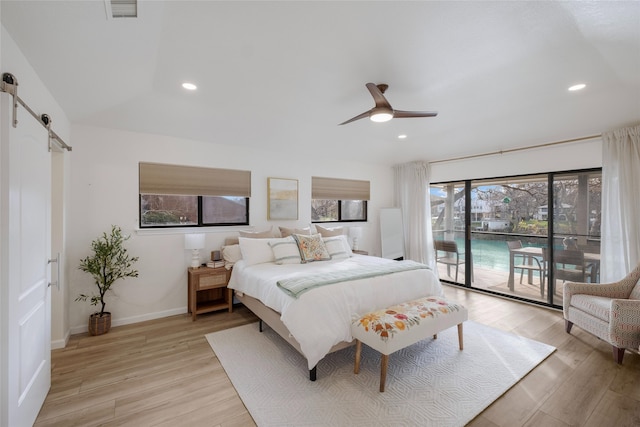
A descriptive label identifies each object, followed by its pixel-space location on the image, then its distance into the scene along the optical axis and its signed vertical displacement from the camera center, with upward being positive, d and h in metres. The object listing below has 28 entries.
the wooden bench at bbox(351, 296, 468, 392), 2.10 -0.92
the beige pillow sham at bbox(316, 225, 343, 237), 4.44 -0.29
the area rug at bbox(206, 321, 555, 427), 1.86 -1.35
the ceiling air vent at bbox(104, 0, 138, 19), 1.48 +1.15
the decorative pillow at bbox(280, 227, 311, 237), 4.09 -0.26
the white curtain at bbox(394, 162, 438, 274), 5.18 +0.00
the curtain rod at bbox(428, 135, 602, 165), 3.49 +0.95
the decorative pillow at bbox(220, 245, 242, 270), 3.68 -0.55
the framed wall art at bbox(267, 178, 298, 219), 4.29 +0.24
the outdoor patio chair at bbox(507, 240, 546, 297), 4.04 -0.76
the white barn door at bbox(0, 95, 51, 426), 1.36 -0.31
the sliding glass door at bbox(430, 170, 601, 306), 3.67 -0.28
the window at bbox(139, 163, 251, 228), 3.46 +0.25
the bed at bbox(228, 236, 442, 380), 2.22 -0.74
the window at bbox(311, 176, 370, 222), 4.87 +0.26
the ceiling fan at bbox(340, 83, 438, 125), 2.19 +0.90
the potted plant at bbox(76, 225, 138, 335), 2.97 -0.59
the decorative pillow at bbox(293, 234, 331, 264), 3.61 -0.47
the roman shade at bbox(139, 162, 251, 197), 3.42 +0.45
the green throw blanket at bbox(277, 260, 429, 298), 2.37 -0.61
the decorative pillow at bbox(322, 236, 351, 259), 3.90 -0.49
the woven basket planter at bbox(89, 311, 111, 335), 2.97 -1.20
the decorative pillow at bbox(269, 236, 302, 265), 3.48 -0.49
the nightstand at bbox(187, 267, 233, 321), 3.42 -0.98
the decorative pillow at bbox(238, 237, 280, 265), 3.46 -0.48
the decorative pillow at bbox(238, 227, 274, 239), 3.84 -0.30
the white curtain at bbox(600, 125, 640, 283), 3.07 +0.11
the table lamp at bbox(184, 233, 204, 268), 3.45 -0.36
